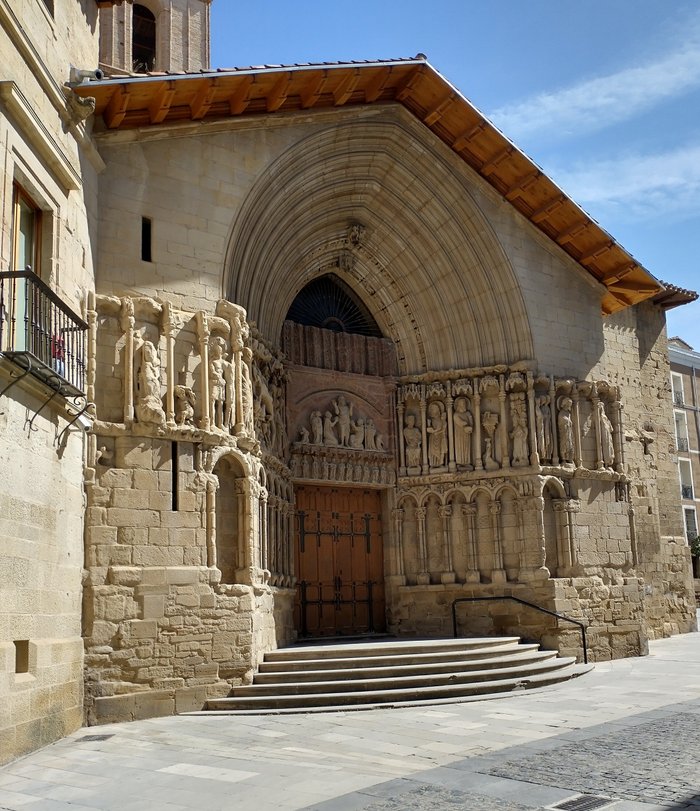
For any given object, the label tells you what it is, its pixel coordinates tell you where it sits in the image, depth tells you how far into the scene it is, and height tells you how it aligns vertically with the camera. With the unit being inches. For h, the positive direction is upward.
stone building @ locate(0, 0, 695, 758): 363.3 +104.1
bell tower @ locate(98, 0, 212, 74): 757.9 +447.7
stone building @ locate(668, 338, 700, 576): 1110.4 +166.0
